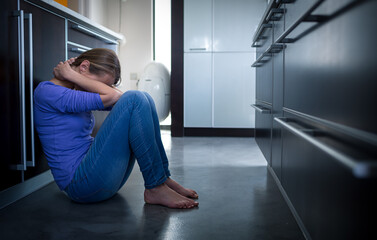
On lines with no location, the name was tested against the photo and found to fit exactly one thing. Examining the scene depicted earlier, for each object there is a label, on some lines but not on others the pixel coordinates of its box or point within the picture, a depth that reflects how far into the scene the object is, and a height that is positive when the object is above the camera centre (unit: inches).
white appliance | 179.6 +3.5
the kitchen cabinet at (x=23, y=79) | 63.8 +2.3
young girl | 61.5 -7.2
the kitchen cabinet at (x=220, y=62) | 164.9 +13.7
